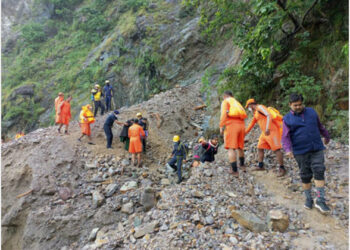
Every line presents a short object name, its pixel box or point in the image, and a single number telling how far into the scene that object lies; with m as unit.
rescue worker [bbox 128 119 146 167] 7.64
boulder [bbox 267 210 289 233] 3.09
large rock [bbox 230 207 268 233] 3.10
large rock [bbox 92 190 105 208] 6.17
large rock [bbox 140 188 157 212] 5.16
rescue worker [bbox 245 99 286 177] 4.41
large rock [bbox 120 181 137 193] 6.51
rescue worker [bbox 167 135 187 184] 7.13
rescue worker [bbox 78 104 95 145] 8.30
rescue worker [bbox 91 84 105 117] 11.12
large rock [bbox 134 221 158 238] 3.68
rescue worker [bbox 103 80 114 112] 11.64
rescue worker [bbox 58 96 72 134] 8.77
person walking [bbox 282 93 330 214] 3.11
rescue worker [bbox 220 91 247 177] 4.55
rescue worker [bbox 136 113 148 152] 8.73
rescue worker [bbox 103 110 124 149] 8.31
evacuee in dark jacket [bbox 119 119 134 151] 8.24
